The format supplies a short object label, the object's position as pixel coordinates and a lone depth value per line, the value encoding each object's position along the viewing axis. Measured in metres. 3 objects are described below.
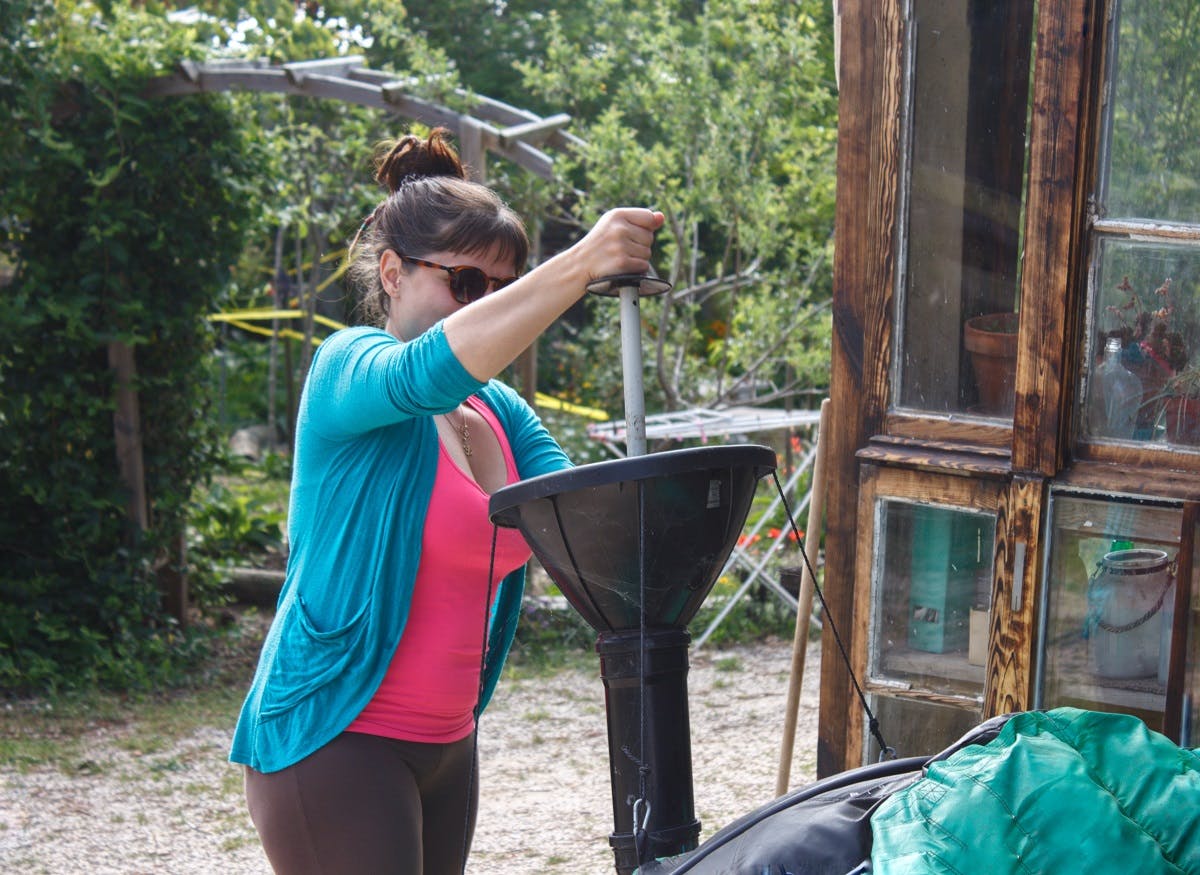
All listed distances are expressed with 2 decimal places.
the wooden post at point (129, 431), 6.31
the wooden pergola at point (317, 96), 6.14
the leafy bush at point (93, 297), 5.95
